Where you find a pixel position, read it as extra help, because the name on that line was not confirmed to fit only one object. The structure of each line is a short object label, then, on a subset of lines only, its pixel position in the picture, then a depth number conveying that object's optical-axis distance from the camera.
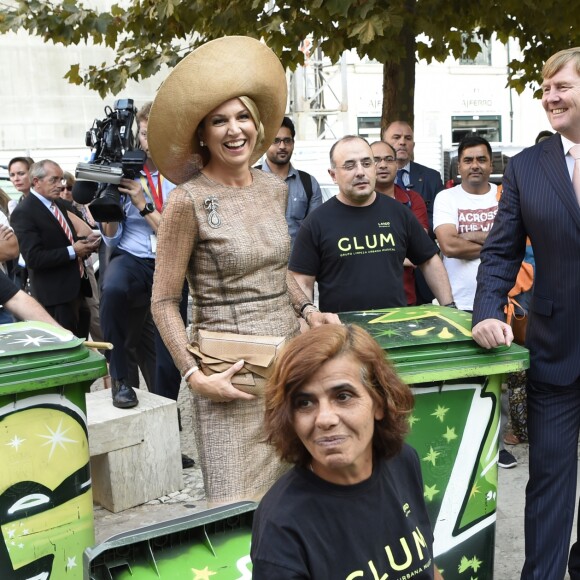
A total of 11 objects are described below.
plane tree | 7.17
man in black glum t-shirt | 4.23
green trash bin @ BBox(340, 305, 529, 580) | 3.18
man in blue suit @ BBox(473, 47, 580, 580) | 3.17
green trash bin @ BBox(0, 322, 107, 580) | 3.08
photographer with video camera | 5.01
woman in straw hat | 2.89
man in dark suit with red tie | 6.25
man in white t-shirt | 5.35
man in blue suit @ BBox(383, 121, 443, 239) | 6.42
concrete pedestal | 4.71
